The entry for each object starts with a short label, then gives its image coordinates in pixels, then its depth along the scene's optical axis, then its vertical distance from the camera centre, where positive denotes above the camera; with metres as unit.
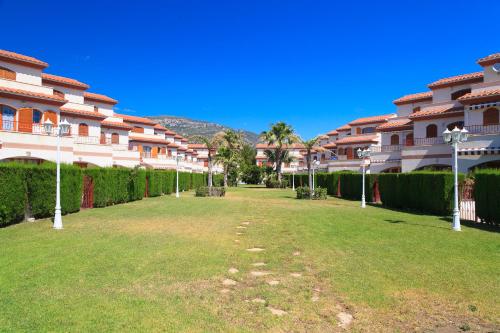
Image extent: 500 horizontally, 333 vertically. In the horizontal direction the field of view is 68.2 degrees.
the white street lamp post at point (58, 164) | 13.07 +0.39
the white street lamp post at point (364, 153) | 25.09 +1.62
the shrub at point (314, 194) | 31.83 -1.46
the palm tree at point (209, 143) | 38.55 +3.92
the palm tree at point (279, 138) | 61.16 +6.46
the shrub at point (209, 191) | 35.16 -1.48
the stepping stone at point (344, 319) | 4.82 -1.92
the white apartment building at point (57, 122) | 27.44 +4.94
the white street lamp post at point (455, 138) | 14.22 +1.58
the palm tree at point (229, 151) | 58.06 +4.03
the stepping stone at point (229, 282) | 6.51 -1.91
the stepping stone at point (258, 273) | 7.21 -1.91
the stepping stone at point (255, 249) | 9.53 -1.91
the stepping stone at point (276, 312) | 5.13 -1.92
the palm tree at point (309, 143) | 38.35 +3.50
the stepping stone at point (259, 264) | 7.94 -1.91
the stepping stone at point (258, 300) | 5.65 -1.91
